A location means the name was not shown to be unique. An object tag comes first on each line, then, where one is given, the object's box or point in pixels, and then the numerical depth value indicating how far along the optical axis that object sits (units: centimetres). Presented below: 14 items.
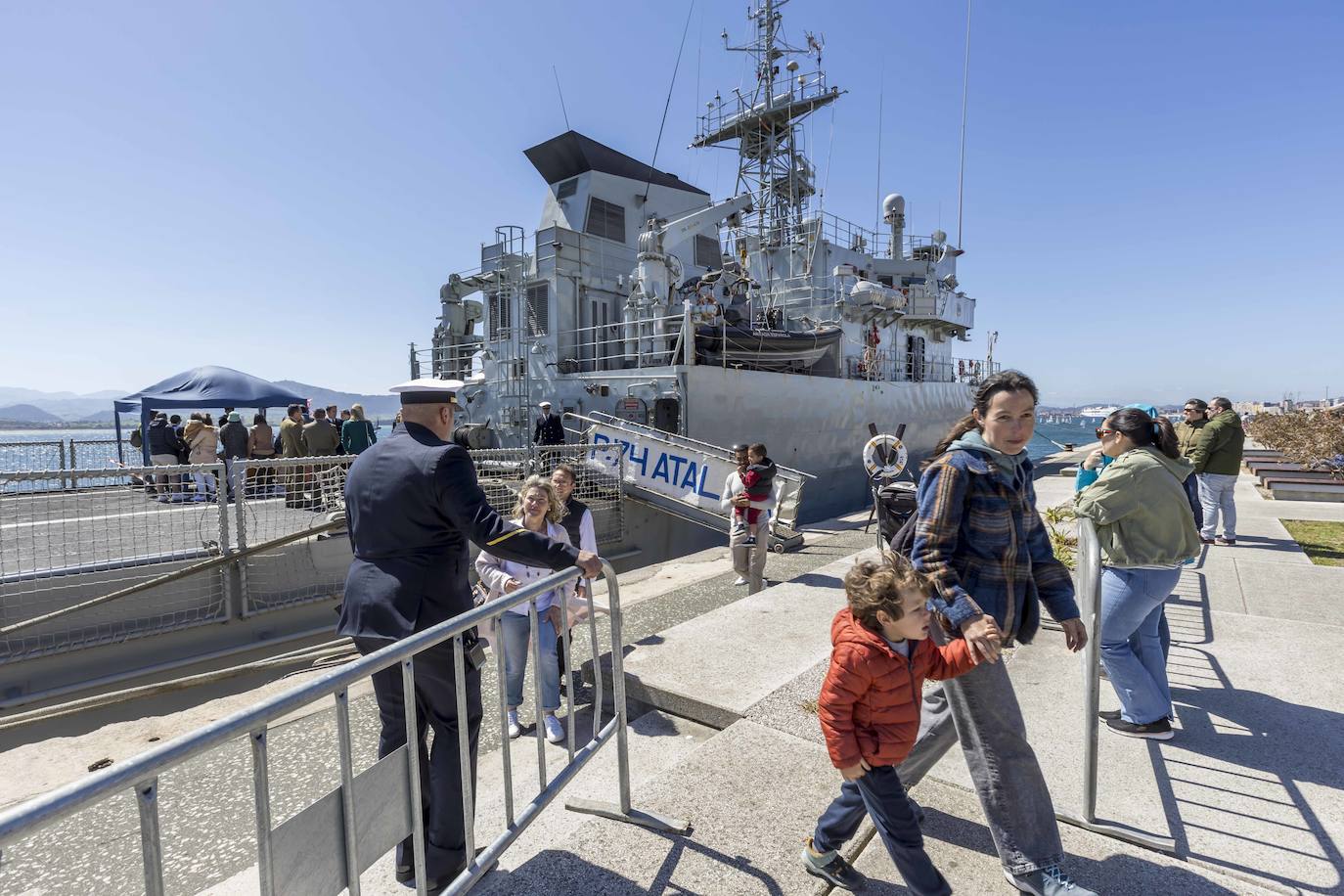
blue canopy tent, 1392
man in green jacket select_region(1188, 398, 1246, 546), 697
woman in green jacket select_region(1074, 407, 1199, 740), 307
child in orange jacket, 203
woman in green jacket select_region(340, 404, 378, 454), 1112
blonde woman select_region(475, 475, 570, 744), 375
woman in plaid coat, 216
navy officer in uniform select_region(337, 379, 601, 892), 237
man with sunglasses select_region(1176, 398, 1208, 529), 702
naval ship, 1325
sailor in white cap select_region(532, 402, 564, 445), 1185
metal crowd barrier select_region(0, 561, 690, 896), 114
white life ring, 877
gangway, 964
